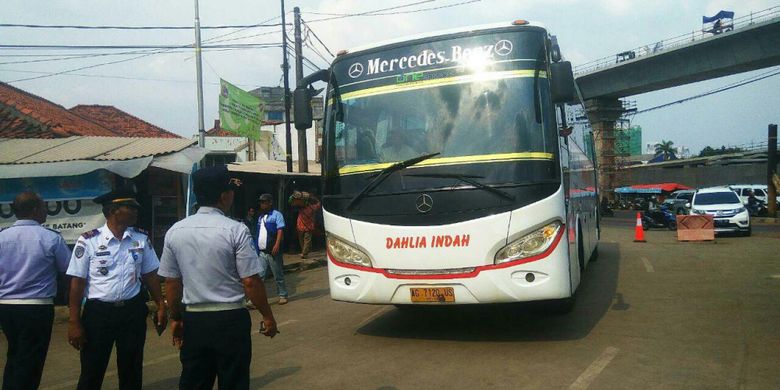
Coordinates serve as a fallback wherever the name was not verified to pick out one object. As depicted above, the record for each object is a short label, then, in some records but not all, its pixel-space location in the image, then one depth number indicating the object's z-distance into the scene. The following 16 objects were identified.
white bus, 5.71
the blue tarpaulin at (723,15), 28.49
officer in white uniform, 4.10
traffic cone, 18.38
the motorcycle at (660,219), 24.16
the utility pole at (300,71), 19.05
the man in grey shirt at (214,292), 3.36
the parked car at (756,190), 33.28
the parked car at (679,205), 24.31
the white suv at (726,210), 18.94
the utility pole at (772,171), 28.86
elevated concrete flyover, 25.86
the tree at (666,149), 91.39
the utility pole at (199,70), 17.60
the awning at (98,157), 9.87
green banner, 16.88
